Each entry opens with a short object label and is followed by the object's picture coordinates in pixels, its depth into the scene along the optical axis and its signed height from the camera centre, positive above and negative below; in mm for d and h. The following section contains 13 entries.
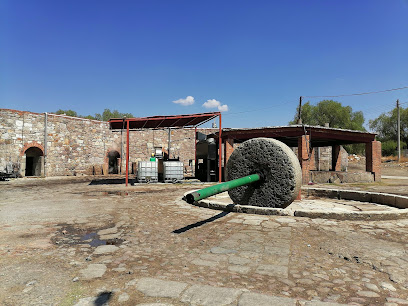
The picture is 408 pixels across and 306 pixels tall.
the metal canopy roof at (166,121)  12031 +1975
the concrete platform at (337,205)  4410 -969
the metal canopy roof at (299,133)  12422 +1358
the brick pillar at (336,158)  17547 +143
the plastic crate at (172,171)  13188 -592
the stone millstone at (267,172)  4785 -235
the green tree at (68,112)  41828 +7815
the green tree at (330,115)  33178 +5971
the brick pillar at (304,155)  12320 +237
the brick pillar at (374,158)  13852 +120
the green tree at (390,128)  33156 +4571
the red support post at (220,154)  12475 +274
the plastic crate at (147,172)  12891 -631
